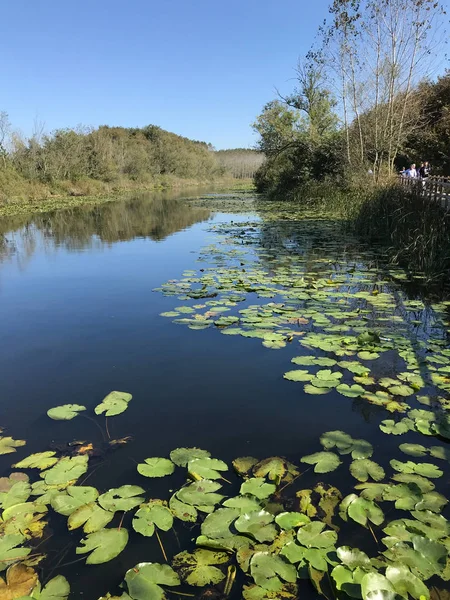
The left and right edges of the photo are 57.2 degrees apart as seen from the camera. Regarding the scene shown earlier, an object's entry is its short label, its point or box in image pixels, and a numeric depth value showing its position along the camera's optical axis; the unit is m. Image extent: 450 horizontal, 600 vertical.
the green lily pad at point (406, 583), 1.27
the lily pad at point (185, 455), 2.00
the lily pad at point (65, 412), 2.39
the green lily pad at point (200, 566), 1.40
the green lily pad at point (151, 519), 1.59
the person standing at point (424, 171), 14.79
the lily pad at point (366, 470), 1.86
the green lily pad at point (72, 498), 1.69
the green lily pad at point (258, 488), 1.74
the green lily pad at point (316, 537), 1.48
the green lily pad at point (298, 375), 2.76
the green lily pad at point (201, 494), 1.72
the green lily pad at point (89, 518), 1.61
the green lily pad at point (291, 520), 1.57
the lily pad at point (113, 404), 2.41
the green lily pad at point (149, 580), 1.33
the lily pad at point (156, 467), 1.88
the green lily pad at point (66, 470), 1.87
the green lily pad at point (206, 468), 1.87
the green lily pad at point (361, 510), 1.60
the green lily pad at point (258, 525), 1.53
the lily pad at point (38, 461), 1.98
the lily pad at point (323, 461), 1.89
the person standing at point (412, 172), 13.45
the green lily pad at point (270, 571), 1.36
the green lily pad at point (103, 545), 1.47
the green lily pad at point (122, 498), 1.70
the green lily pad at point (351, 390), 2.53
